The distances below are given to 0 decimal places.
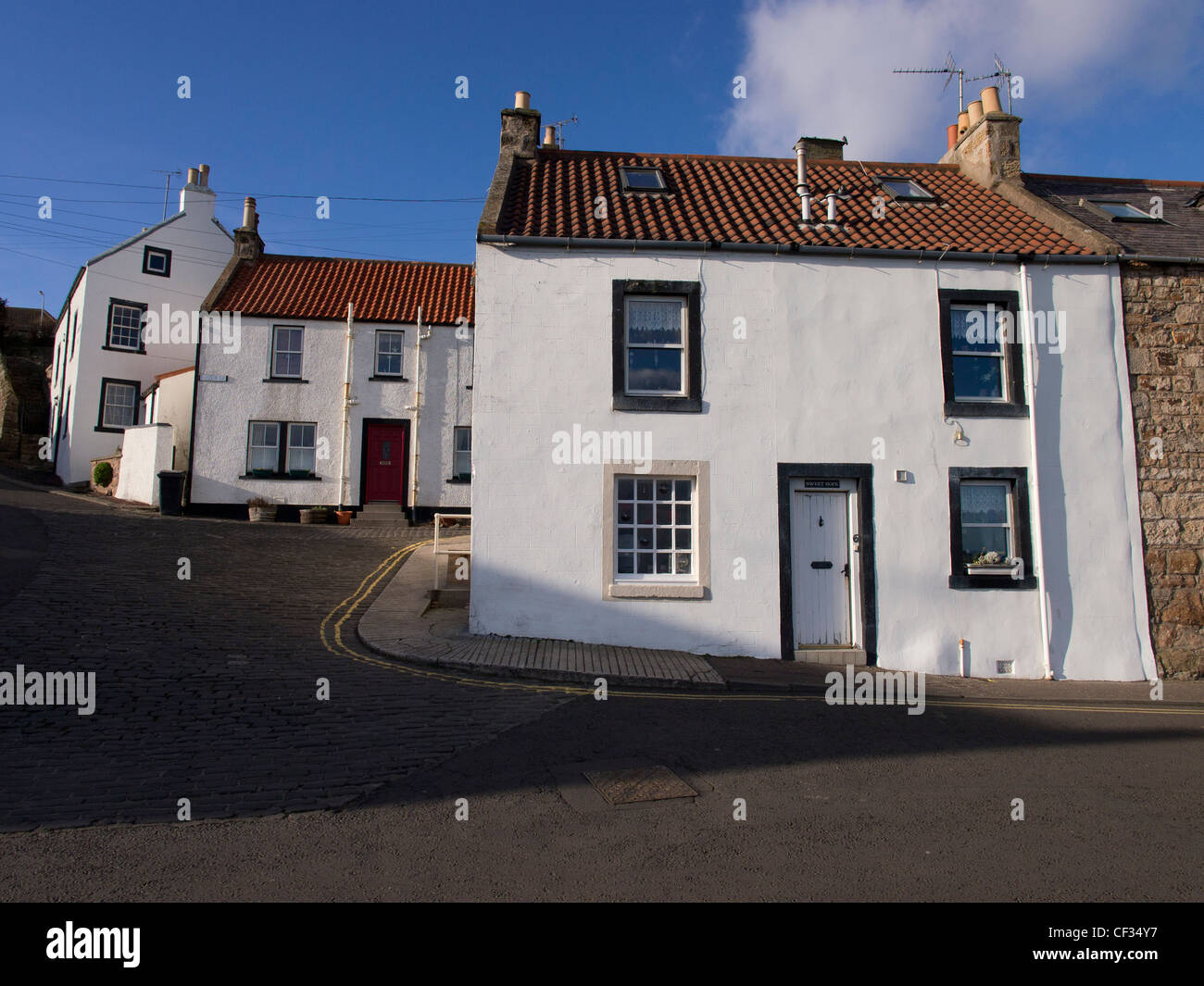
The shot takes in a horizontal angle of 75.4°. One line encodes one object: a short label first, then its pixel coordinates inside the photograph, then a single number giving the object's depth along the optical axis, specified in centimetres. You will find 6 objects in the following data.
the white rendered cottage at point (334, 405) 2311
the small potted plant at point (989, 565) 1164
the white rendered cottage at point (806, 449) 1144
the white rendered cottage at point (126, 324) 2762
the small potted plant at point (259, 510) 2248
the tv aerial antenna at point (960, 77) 1717
